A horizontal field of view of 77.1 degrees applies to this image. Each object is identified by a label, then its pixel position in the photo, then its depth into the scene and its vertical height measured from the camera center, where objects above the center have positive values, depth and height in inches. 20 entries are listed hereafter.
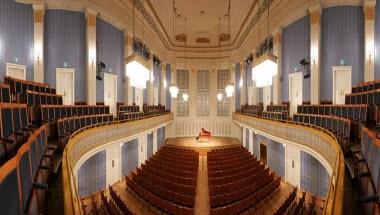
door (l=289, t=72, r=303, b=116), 354.0 +21.5
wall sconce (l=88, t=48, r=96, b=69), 332.4 +67.8
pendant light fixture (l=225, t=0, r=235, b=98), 443.7 +32.4
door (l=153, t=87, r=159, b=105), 585.6 +21.4
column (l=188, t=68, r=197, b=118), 695.1 +36.3
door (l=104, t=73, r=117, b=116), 375.2 +22.2
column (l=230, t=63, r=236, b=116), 664.4 +73.8
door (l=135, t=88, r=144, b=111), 464.1 +15.2
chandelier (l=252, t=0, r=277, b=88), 214.8 +33.0
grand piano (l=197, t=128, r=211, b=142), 601.0 -79.6
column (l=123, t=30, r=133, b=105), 413.1 +46.4
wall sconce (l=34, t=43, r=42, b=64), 304.7 +67.5
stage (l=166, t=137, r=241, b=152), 510.9 -91.1
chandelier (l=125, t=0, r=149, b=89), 220.1 +33.1
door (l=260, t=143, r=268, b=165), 436.2 -91.0
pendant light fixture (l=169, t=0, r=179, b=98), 431.3 +28.2
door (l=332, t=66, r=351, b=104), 299.0 +27.8
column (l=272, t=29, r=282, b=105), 398.6 +59.3
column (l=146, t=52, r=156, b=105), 530.6 +36.8
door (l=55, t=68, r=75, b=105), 322.3 +28.3
